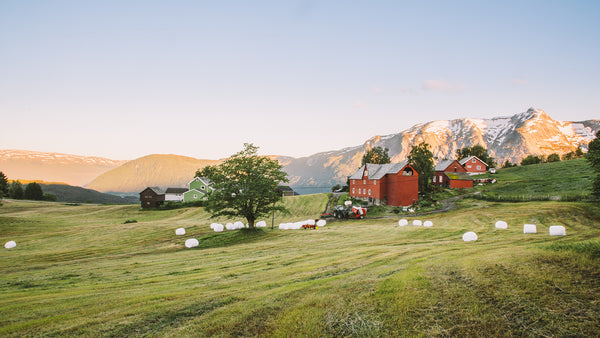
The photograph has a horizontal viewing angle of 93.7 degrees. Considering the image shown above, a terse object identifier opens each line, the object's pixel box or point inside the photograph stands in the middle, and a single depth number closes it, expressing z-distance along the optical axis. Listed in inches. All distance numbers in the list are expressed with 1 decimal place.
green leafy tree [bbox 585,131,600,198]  1603.3
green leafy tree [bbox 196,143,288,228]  1544.0
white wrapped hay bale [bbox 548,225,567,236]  1042.6
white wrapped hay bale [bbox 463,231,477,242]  1035.7
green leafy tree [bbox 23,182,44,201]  5118.1
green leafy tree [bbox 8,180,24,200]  5073.8
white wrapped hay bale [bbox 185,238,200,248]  1350.9
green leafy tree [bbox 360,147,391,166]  3838.6
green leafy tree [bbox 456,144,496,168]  5059.1
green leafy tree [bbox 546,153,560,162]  5295.3
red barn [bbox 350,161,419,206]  2539.4
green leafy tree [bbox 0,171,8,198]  3459.6
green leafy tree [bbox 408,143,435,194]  2817.4
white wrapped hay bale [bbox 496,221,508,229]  1375.6
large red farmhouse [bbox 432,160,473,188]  3253.0
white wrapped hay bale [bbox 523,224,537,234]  1167.6
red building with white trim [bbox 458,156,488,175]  4286.4
